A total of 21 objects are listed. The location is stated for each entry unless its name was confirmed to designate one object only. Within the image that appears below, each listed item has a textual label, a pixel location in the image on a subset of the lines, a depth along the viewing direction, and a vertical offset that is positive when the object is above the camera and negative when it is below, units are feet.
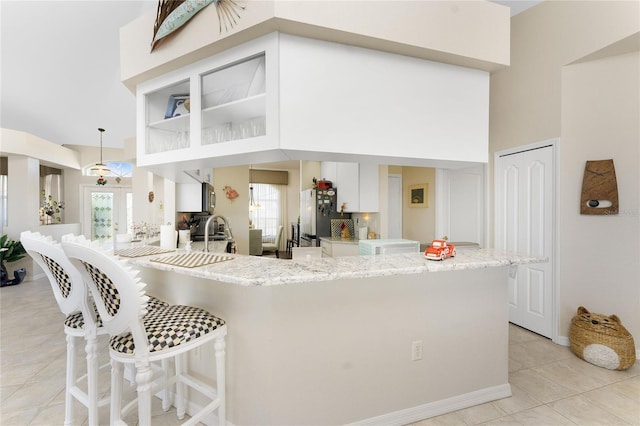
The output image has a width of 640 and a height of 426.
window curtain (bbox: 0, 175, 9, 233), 19.70 +0.55
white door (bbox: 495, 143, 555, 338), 9.96 -0.47
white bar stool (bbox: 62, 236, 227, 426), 3.91 -1.77
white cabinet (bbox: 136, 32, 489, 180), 5.30 +2.02
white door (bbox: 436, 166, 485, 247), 12.94 +0.32
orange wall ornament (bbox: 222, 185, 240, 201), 19.39 +1.14
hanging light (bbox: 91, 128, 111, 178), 18.67 +2.46
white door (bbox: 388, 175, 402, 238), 17.79 -0.01
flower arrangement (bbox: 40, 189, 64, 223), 22.40 +0.09
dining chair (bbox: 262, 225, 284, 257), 27.24 -3.44
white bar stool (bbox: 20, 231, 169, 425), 4.88 -1.80
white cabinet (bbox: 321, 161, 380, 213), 14.39 +1.05
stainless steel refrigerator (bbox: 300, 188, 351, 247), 16.35 -0.07
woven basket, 7.92 -3.61
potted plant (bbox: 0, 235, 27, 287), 17.22 -2.73
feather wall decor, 5.34 +3.77
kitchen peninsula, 5.09 -2.37
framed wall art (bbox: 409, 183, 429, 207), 15.76 +0.84
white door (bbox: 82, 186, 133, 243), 25.43 -0.23
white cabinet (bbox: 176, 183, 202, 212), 11.80 +0.46
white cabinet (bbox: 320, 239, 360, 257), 14.07 -1.87
